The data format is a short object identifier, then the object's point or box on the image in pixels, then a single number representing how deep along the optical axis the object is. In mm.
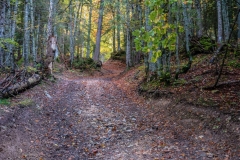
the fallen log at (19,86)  7152
